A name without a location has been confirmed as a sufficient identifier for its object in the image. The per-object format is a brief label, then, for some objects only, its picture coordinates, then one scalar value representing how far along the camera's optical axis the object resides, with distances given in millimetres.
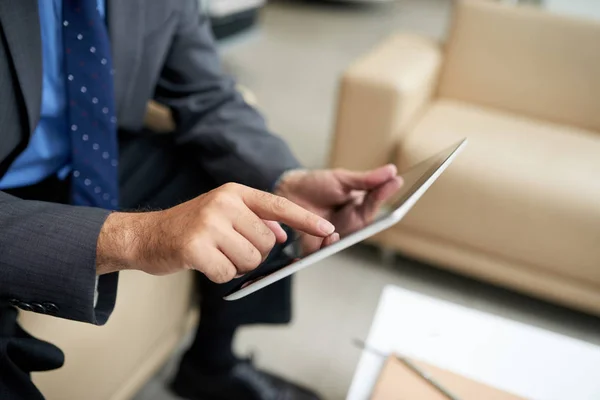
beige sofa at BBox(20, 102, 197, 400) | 856
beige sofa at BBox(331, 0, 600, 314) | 1361
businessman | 604
